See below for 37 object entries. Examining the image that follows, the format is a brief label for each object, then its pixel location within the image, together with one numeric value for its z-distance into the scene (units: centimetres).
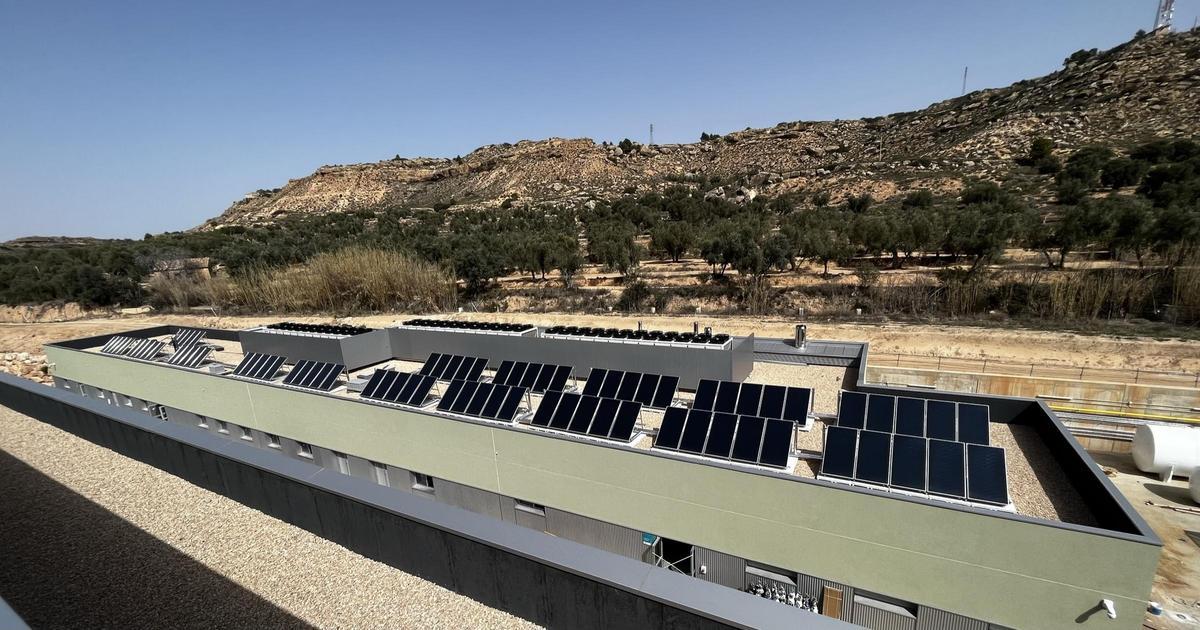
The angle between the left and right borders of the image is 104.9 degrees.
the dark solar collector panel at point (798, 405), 1174
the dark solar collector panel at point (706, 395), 1240
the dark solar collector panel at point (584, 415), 1172
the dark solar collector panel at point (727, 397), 1227
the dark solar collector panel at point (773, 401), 1191
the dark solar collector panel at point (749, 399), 1200
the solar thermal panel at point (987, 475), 813
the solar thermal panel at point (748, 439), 995
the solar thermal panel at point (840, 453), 924
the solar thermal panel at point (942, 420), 1043
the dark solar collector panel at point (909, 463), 869
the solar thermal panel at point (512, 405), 1256
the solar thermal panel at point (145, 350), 2016
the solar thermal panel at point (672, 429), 1078
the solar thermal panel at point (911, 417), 1074
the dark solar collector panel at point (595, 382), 1389
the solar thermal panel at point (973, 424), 1011
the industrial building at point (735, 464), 775
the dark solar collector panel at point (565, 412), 1200
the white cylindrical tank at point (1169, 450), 1525
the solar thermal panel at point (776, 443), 971
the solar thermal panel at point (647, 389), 1345
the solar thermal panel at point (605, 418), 1139
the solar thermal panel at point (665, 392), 1326
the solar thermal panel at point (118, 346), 2122
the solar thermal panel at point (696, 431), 1048
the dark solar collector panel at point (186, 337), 2219
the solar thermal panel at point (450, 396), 1340
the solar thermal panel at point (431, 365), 1681
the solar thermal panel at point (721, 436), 1013
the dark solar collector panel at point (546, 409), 1227
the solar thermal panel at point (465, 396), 1323
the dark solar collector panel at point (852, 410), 1105
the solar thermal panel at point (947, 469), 839
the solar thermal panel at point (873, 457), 894
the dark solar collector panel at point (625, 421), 1112
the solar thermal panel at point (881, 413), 1085
